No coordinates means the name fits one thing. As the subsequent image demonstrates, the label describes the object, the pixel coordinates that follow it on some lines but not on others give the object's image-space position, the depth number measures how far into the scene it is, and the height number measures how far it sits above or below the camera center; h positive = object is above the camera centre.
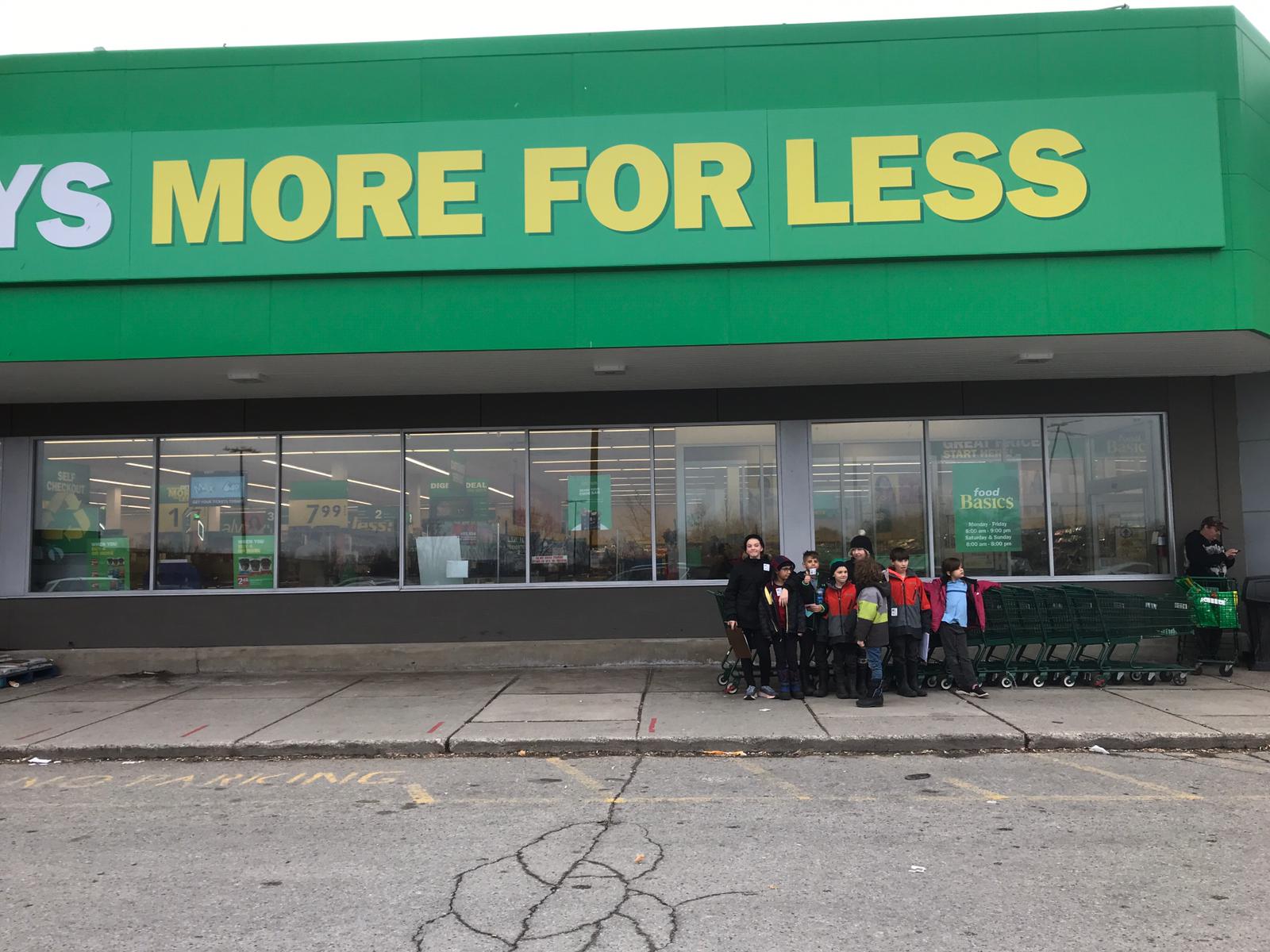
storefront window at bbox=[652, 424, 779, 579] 12.38 +0.41
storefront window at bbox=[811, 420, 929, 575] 12.41 +0.48
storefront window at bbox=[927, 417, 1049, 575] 12.33 +0.35
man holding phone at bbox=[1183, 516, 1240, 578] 11.34 -0.45
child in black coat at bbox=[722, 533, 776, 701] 9.65 -0.83
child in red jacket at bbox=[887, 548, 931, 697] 9.57 -1.05
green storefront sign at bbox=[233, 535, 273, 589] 12.52 -0.40
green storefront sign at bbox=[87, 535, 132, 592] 12.62 -0.40
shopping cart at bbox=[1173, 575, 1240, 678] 10.74 -1.14
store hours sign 12.34 +0.18
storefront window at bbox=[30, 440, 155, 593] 12.64 +0.29
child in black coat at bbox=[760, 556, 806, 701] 9.59 -1.04
